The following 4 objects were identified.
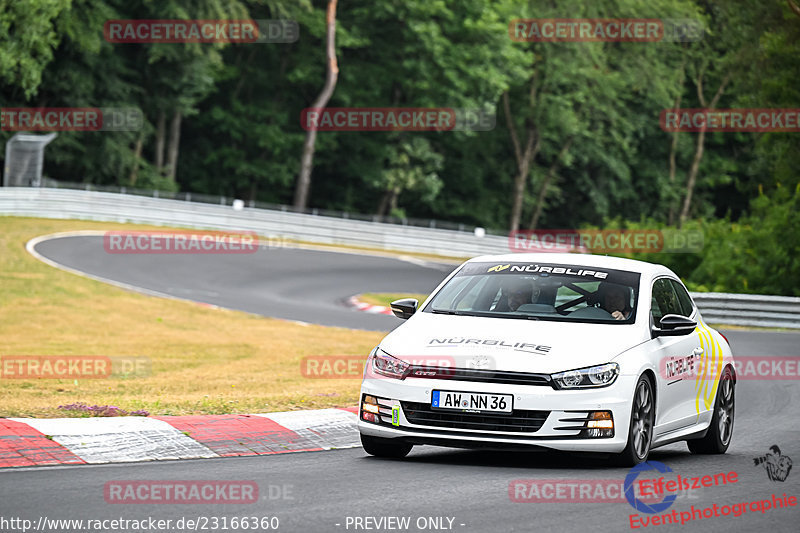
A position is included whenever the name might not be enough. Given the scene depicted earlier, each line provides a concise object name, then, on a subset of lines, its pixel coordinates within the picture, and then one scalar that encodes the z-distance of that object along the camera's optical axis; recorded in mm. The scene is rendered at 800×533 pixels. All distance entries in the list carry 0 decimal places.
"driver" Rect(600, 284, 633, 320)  19016
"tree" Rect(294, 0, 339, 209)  114000
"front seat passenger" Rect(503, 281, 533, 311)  19453
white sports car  16953
